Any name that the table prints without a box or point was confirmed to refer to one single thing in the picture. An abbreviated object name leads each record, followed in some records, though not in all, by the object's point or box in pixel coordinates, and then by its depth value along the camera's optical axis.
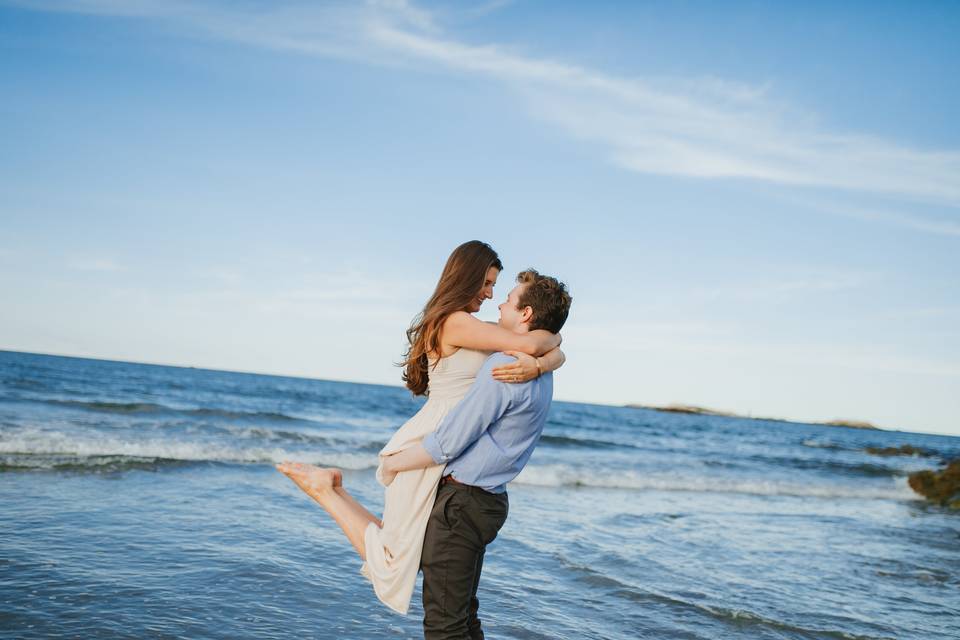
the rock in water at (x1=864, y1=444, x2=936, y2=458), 43.17
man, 2.97
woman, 3.10
